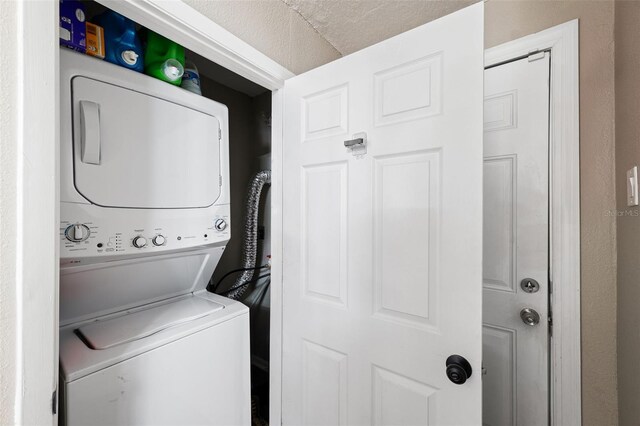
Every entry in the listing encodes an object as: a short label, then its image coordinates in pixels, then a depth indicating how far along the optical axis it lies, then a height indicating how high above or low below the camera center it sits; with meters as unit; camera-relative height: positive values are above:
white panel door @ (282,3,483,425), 0.87 -0.08
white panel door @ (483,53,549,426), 1.22 -0.13
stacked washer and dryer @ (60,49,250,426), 0.88 -0.16
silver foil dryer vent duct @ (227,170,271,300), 1.87 -0.14
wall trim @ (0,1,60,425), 0.54 +0.00
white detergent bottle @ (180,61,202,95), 1.30 +0.65
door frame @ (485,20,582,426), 1.14 -0.05
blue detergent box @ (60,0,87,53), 0.89 +0.63
